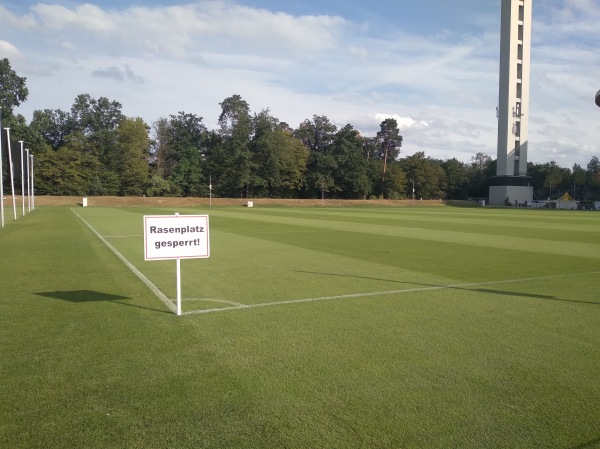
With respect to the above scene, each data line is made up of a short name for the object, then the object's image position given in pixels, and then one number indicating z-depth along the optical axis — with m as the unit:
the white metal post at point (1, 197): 25.32
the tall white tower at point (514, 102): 85.56
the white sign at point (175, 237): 6.83
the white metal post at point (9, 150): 29.24
